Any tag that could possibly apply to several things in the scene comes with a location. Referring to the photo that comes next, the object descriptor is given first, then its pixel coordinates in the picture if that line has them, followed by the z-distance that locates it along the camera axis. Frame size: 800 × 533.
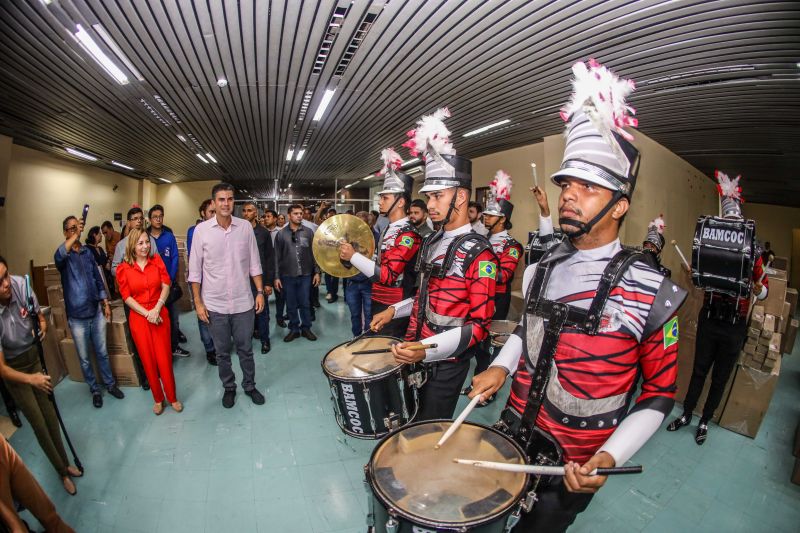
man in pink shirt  3.22
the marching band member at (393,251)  2.97
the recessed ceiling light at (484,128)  7.50
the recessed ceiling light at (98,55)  4.08
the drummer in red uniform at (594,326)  1.20
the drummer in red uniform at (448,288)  1.91
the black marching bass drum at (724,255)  2.85
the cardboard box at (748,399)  3.21
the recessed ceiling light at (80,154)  9.66
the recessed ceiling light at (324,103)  6.26
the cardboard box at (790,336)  5.40
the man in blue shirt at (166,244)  4.43
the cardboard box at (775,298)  3.47
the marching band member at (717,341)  3.07
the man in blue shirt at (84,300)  3.29
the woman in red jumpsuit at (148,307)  3.13
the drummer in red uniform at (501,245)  4.13
